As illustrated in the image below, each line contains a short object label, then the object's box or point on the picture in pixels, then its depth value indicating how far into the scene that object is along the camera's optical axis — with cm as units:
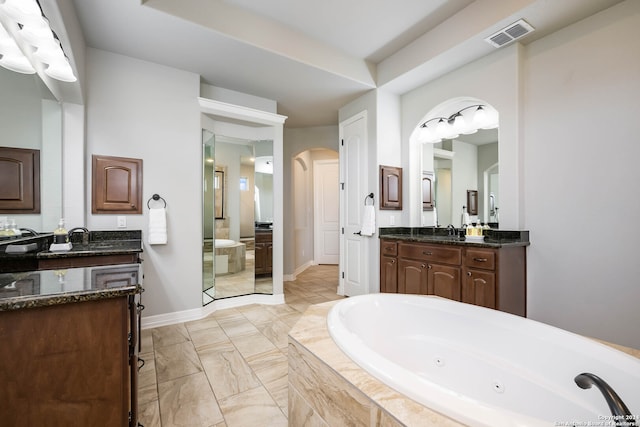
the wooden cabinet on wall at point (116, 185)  260
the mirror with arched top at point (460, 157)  290
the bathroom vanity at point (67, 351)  92
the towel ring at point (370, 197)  357
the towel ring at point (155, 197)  280
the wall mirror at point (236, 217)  332
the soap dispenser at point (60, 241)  196
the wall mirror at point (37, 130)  175
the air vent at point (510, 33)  231
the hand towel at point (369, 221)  349
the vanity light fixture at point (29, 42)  132
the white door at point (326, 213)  653
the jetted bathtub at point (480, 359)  92
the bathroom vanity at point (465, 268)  235
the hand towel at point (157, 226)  273
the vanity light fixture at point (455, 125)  294
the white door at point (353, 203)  373
